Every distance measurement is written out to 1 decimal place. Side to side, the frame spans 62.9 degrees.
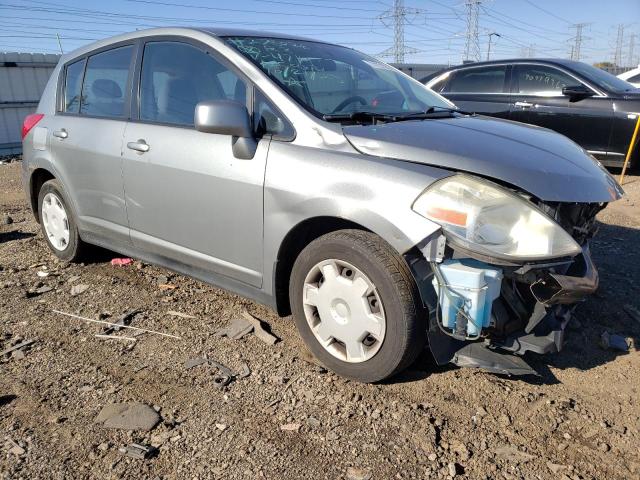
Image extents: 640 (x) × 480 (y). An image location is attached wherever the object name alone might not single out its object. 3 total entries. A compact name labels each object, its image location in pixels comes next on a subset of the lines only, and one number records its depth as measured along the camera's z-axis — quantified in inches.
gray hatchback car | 90.3
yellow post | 271.3
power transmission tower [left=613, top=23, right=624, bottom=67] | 2554.6
